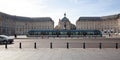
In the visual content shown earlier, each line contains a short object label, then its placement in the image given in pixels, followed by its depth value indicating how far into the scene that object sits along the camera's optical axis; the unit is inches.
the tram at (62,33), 1005.3
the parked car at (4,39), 452.7
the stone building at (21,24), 1738.0
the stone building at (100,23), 2192.4
